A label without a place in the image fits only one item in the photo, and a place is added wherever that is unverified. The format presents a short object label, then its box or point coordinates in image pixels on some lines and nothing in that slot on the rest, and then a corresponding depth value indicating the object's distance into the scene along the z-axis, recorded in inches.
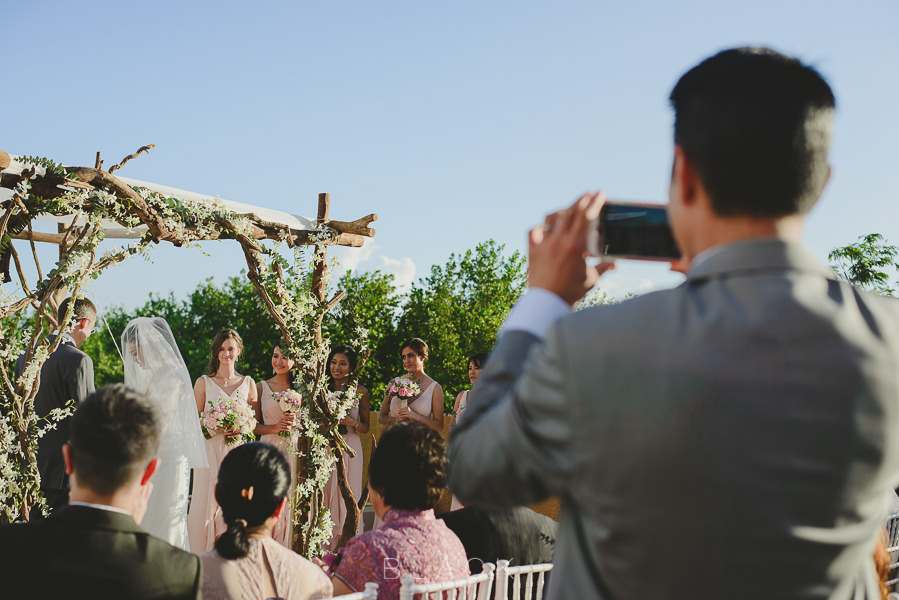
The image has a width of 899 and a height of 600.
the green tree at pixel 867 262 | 482.0
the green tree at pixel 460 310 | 975.6
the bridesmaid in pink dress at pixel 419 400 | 337.1
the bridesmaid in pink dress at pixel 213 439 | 271.3
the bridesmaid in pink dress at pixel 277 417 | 282.5
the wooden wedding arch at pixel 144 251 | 188.9
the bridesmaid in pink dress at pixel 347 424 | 323.9
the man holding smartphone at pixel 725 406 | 34.5
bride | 242.7
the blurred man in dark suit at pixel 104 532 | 74.2
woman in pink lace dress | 113.5
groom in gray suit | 221.5
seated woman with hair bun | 100.5
